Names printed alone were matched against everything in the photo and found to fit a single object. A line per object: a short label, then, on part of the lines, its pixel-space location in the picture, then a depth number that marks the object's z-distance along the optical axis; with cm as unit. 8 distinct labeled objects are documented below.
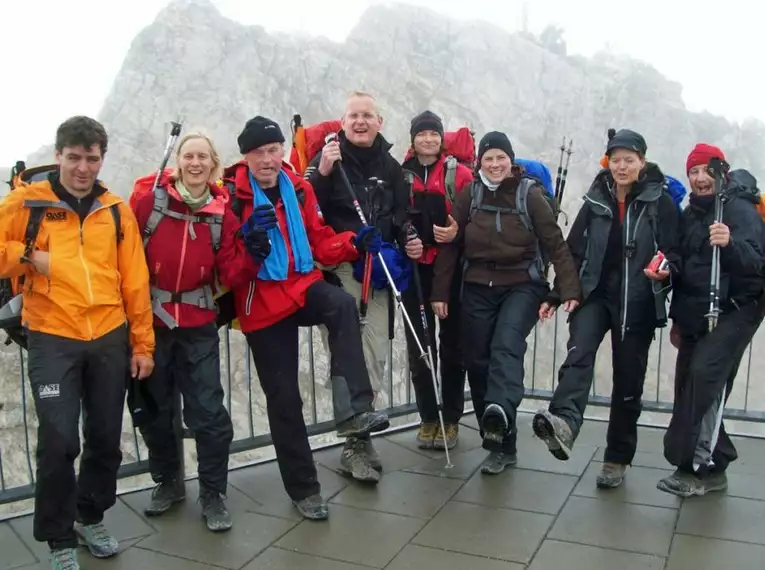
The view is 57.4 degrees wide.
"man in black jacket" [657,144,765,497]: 441
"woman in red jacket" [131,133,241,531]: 402
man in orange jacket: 349
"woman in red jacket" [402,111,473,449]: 516
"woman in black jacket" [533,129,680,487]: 459
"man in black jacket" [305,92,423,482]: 486
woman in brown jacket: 484
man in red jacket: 421
